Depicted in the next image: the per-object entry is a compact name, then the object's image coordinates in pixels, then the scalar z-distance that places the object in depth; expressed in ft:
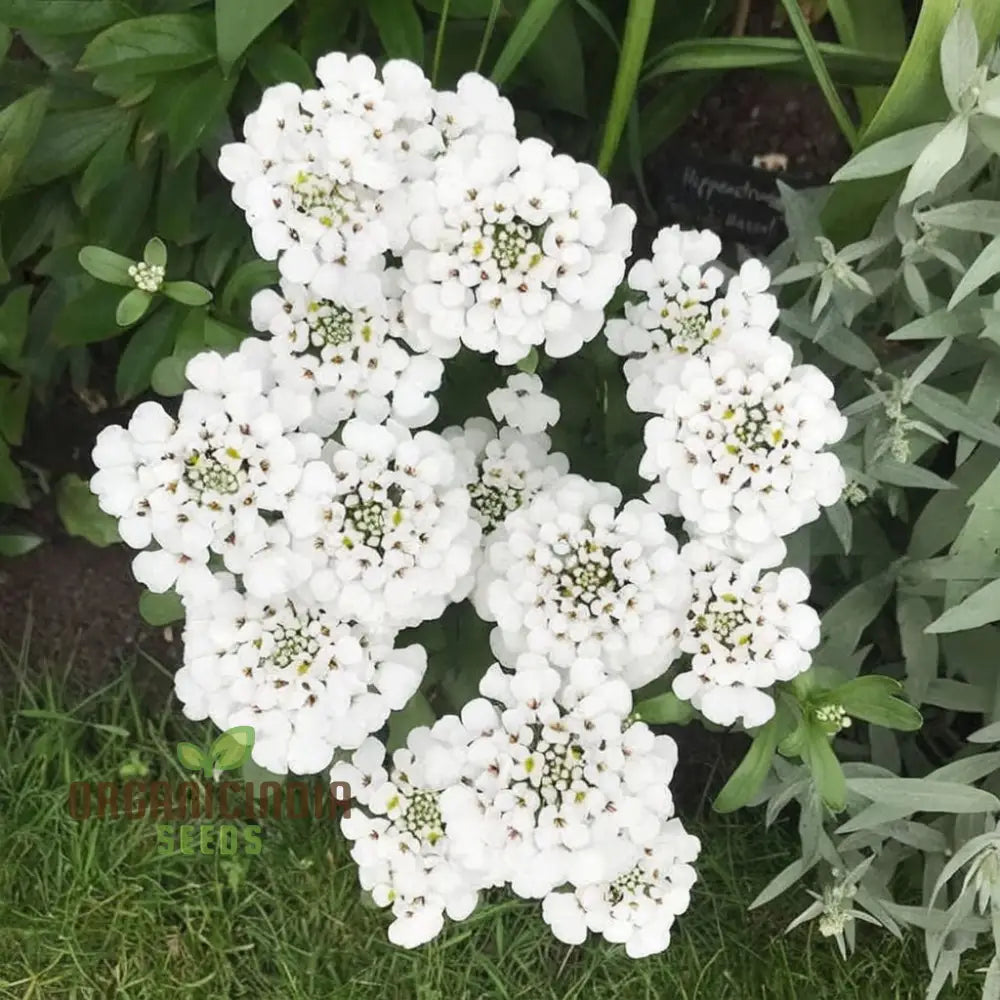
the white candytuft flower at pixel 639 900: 0.99
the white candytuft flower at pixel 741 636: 0.92
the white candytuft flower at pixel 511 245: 0.88
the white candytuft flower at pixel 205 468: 0.88
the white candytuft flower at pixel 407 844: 0.99
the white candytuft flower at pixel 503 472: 1.04
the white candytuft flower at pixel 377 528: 0.90
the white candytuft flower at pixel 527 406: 1.04
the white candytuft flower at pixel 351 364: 0.94
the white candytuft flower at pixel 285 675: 0.93
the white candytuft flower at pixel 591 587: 0.92
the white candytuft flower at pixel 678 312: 0.98
